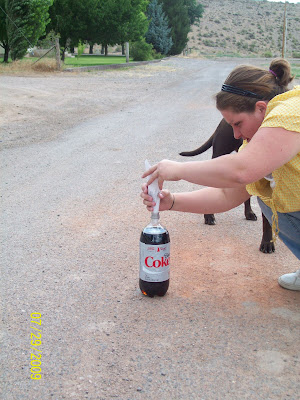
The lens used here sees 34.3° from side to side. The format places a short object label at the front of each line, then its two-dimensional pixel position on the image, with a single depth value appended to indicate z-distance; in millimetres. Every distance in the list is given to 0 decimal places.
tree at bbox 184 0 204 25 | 53938
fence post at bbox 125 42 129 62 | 29028
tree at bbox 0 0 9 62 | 21453
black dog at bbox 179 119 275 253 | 4129
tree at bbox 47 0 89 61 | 30047
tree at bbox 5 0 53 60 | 20234
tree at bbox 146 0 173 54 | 43938
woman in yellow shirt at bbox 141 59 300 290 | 2264
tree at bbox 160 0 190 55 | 47125
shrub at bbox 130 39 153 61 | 32656
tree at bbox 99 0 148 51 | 30812
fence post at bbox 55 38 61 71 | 20359
